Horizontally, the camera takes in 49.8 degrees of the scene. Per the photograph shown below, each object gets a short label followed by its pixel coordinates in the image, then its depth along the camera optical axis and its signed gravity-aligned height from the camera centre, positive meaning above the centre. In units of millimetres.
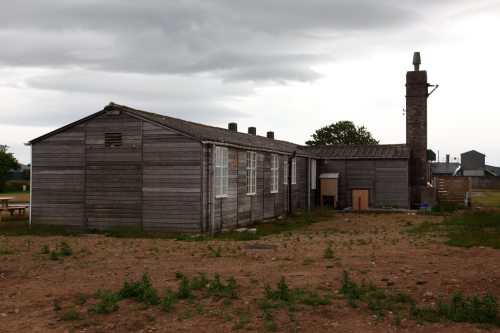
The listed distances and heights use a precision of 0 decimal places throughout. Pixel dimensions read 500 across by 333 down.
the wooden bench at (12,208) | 24119 -1094
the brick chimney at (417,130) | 32750 +3494
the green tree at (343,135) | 61594 +6010
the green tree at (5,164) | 57969 +2224
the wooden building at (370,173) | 31625 +808
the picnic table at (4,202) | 26389 -942
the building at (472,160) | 91288 +4716
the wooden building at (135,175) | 18625 +359
